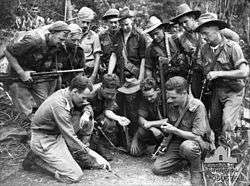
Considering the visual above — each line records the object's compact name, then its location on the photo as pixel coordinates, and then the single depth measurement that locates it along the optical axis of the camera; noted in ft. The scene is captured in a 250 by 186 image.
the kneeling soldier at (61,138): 16.63
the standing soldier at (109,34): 22.29
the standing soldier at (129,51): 20.97
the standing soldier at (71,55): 20.95
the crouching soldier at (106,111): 19.11
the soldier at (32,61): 19.56
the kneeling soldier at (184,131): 16.89
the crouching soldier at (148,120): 18.47
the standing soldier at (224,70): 18.38
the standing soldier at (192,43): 20.13
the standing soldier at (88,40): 22.90
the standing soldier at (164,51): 20.06
